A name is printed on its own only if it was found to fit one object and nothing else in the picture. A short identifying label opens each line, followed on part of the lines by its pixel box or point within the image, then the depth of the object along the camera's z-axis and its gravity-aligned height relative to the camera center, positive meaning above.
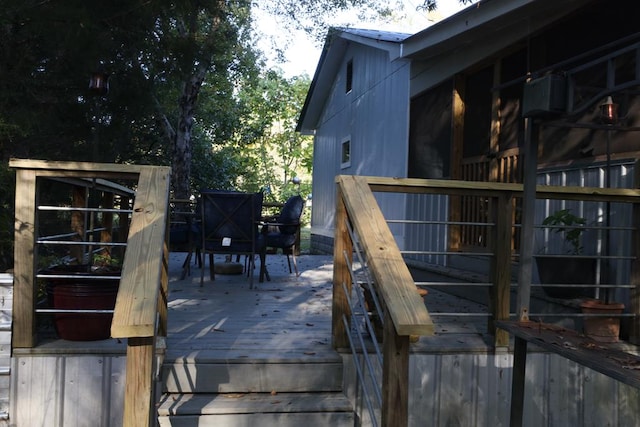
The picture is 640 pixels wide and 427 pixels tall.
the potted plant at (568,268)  3.50 -0.27
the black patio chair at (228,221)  4.88 -0.06
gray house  3.59 +1.24
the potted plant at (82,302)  2.79 -0.48
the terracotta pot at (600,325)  3.15 -0.58
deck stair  2.48 -0.81
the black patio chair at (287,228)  5.45 -0.11
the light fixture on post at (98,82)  4.55 +1.12
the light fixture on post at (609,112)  3.33 +0.73
